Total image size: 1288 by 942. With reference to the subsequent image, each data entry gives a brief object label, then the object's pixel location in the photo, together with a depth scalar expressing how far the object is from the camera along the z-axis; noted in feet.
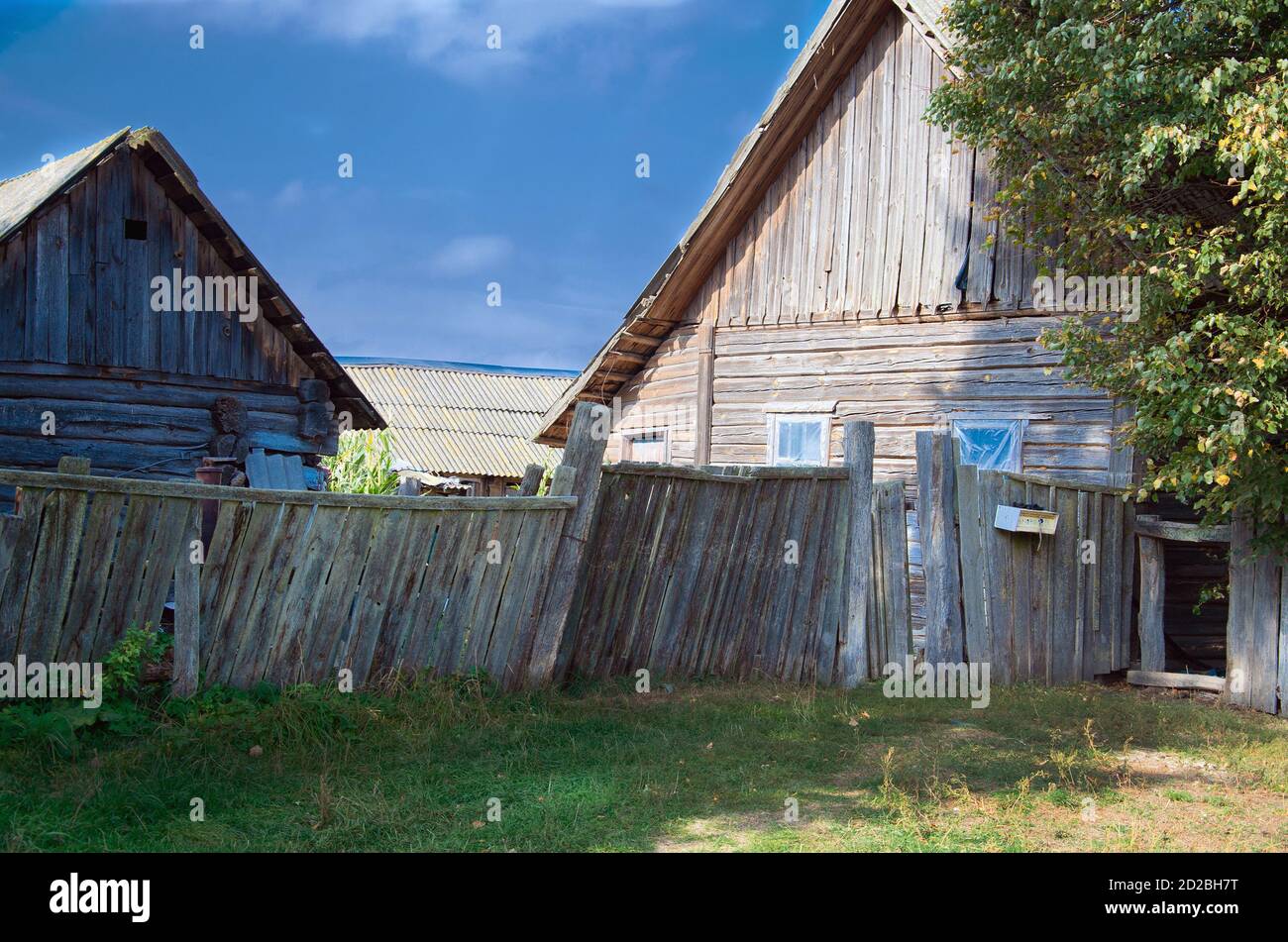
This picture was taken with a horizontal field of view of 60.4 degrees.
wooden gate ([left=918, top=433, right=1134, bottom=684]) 30.94
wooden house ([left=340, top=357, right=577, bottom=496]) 110.73
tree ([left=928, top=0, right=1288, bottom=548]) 27.04
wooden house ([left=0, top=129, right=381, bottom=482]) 42.39
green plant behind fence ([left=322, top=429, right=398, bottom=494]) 90.33
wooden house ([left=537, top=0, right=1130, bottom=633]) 39.27
